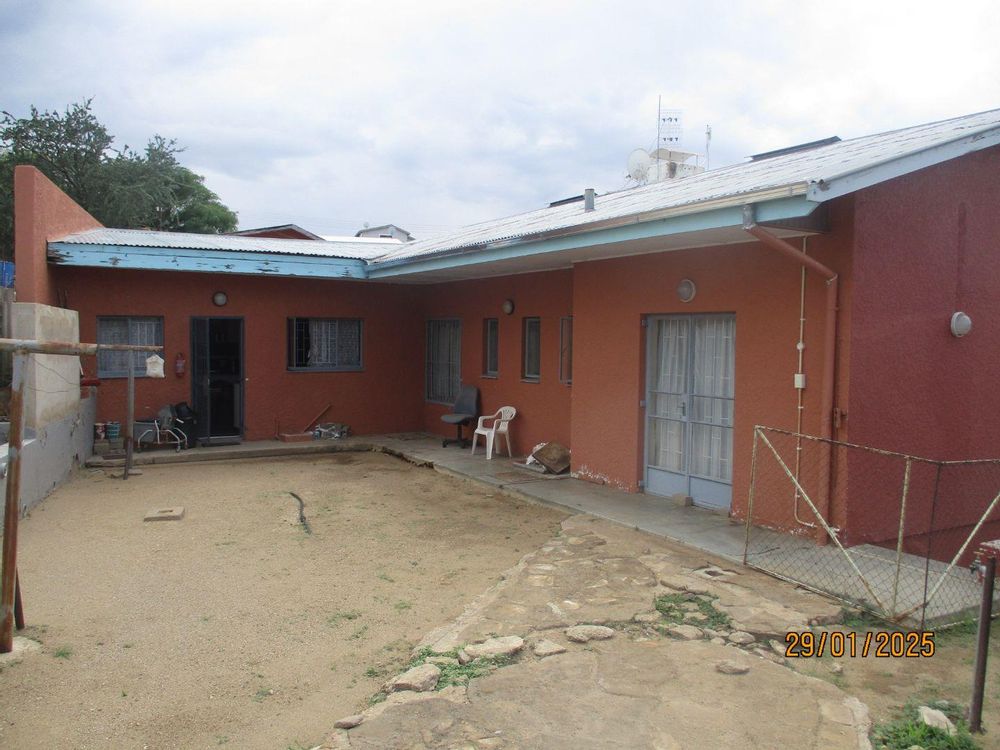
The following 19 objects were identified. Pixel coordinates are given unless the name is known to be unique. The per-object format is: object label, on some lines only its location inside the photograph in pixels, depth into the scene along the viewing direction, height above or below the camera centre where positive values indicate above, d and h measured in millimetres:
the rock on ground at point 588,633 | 4766 -1697
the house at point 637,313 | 6441 +547
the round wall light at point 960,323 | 6965 +383
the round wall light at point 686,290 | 7836 +713
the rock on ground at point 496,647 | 4489 -1700
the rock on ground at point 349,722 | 3750 -1777
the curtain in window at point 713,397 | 7723 -364
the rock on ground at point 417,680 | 4086 -1721
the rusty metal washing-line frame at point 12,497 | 4570 -887
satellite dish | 13961 +3546
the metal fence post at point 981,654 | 3707 -1369
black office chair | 12266 -875
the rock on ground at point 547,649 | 4539 -1708
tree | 23891 +5853
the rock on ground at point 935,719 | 3662 -1687
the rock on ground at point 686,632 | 4801 -1689
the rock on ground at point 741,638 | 4694 -1676
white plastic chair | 11452 -1052
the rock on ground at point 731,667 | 4297 -1695
